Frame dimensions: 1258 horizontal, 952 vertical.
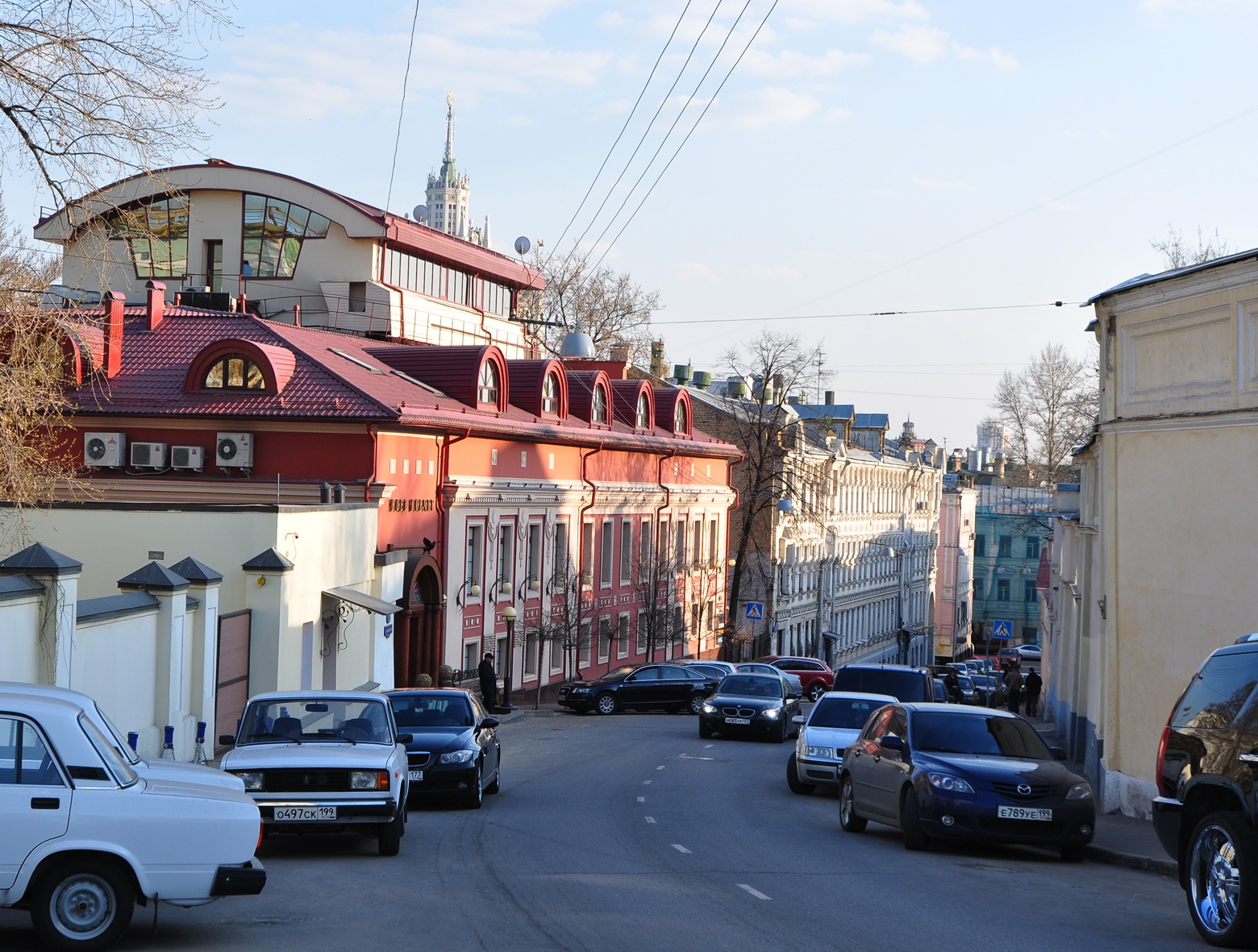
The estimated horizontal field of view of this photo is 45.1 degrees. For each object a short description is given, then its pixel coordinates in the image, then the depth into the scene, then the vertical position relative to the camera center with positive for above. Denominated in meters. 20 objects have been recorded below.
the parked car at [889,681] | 26.47 -2.95
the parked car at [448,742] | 17.91 -2.87
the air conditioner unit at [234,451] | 34.78 +1.12
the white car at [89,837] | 8.62 -1.96
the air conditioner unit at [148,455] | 34.91 +0.99
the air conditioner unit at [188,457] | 35.03 +0.94
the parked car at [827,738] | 21.12 -3.16
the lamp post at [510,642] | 39.84 -3.86
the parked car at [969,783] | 14.25 -2.58
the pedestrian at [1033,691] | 47.91 -5.59
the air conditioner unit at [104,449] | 35.16 +1.10
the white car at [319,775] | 13.19 -2.41
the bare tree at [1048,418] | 58.34 +4.00
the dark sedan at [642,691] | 42.06 -5.11
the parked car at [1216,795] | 9.49 -1.83
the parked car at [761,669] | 44.46 -4.73
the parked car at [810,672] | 51.66 -5.59
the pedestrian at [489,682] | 37.03 -4.34
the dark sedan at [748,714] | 32.53 -4.38
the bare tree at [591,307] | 73.12 +9.79
